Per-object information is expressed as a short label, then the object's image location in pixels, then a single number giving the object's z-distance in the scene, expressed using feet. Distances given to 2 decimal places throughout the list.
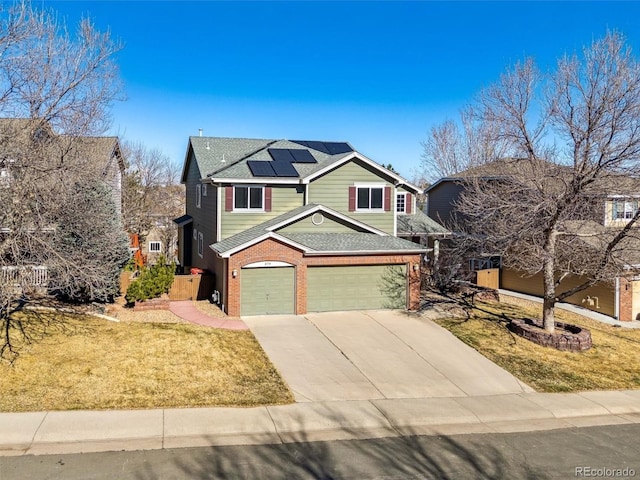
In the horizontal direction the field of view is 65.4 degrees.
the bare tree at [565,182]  49.93
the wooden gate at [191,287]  68.33
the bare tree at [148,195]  116.88
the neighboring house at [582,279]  54.65
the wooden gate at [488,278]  89.28
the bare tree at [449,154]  137.05
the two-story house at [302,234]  62.39
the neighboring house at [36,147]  42.83
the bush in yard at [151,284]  59.62
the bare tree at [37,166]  43.06
